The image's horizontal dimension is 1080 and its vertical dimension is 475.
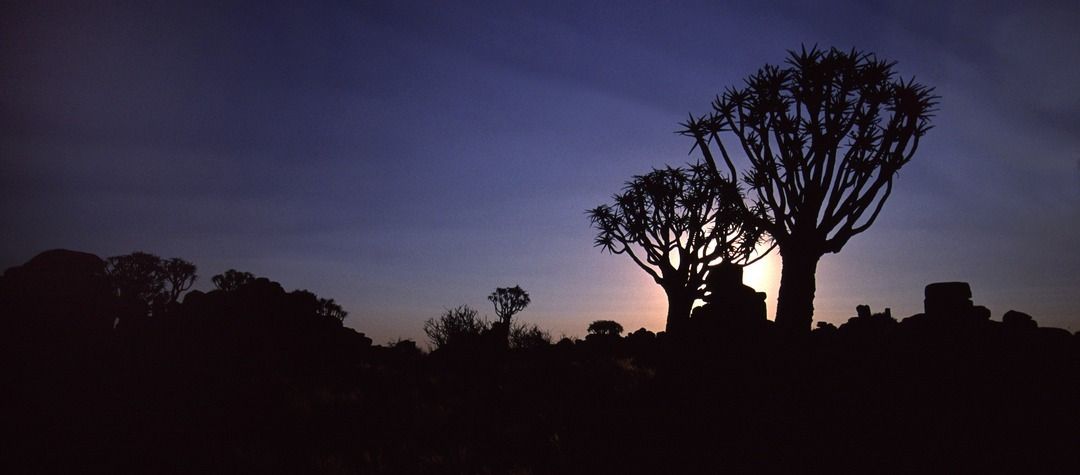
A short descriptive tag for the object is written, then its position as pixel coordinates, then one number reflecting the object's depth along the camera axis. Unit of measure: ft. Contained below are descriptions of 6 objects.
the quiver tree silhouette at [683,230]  63.67
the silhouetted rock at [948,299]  37.70
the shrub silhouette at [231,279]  127.75
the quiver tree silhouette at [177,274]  138.92
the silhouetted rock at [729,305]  37.01
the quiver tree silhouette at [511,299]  118.01
